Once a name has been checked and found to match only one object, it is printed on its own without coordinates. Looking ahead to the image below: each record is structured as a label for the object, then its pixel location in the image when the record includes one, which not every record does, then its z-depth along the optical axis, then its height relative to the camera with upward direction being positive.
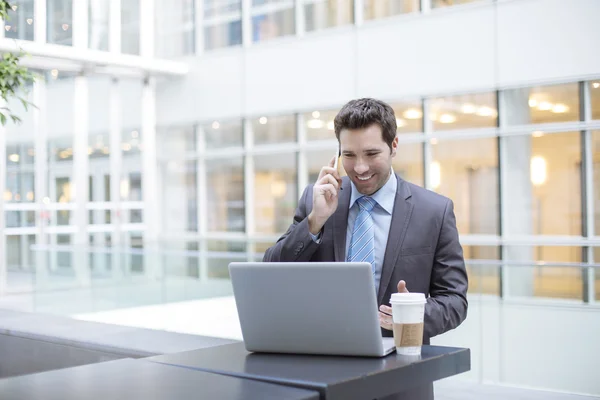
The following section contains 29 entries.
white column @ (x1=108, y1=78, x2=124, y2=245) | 13.97 +0.92
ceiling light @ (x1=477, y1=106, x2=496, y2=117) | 10.35 +1.18
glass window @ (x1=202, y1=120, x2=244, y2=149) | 13.30 +1.24
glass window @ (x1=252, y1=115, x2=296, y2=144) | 12.55 +1.24
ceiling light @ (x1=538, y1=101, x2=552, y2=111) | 9.88 +1.18
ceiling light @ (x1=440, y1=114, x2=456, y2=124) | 10.74 +1.14
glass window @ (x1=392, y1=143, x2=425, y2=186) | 11.07 +0.59
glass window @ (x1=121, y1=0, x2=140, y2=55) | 14.06 +3.22
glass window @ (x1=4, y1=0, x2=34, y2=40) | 12.63 +3.04
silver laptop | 2.12 -0.27
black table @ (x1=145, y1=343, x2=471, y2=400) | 1.98 -0.43
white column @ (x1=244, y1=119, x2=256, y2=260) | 13.13 +0.51
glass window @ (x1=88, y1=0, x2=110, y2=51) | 13.63 +3.18
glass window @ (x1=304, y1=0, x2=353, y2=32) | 11.82 +2.88
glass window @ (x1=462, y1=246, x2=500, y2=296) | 6.82 -0.64
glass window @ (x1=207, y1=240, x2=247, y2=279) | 9.74 -0.68
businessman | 2.64 -0.07
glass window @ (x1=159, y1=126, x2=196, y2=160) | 13.99 +1.18
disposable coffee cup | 2.17 -0.32
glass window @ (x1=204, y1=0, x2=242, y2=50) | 13.29 +3.09
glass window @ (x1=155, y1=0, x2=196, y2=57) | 13.96 +3.19
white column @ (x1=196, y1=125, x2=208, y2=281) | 13.79 +0.34
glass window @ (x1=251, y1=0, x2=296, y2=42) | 12.55 +2.98
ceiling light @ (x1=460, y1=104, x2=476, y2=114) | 10.53 +1.24
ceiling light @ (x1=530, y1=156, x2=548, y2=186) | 9.95 +0.39
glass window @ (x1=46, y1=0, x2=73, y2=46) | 13.13 +3.14
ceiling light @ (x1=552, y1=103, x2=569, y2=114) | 9.76 +1.13
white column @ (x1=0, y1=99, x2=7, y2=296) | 13.15 +0.45
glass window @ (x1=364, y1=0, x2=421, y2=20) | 11.05 +2.76
